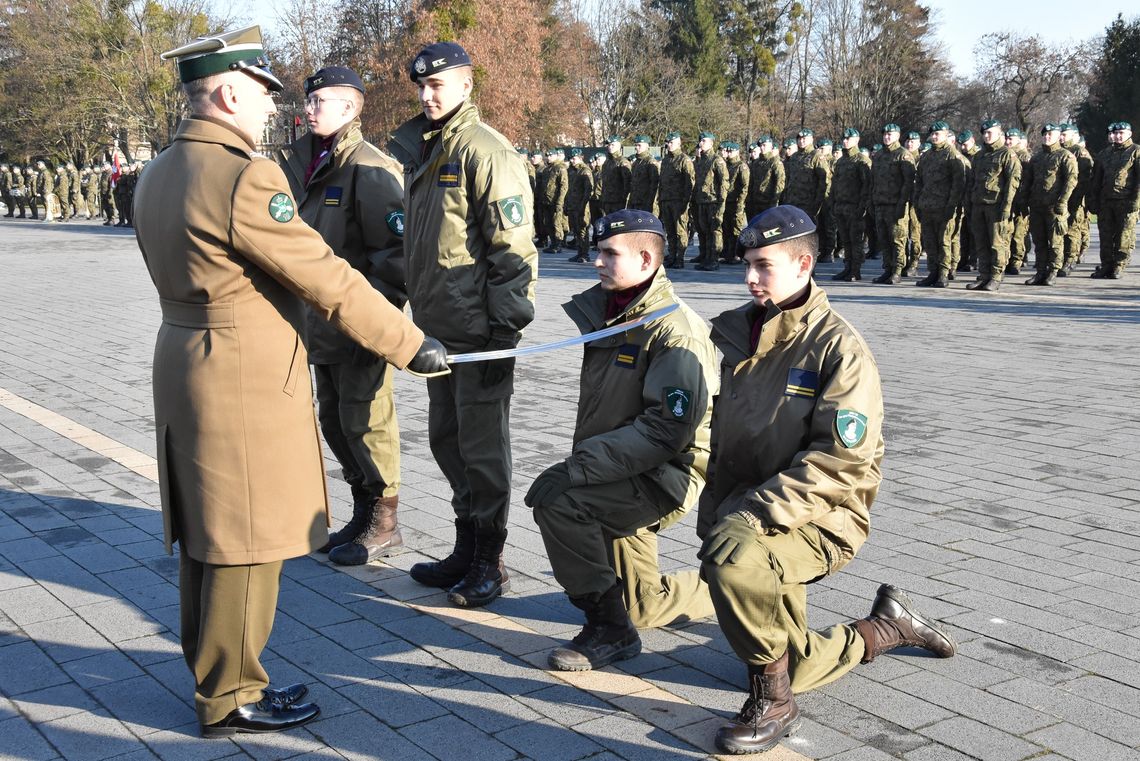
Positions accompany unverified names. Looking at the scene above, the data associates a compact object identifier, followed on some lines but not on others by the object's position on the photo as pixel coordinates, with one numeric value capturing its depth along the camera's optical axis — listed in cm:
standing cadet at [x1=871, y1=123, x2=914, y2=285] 1716
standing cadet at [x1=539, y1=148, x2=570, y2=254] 2348
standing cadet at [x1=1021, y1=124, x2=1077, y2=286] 1628
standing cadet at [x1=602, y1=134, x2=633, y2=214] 2216
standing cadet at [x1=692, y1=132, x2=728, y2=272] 2022
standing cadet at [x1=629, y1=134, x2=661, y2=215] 2159
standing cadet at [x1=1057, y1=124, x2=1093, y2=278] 1712
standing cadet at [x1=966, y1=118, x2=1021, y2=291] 1582
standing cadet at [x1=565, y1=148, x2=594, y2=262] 2253
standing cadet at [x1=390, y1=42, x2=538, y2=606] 484
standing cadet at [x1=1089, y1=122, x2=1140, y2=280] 1652
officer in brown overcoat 348
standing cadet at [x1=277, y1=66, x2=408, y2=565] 540
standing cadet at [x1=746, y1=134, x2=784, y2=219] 1989
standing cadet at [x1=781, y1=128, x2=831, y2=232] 1917
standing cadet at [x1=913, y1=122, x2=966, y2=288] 1628
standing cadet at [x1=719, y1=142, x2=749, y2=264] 2036
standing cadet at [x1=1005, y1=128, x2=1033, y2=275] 1662
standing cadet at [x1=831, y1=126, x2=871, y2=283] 1784
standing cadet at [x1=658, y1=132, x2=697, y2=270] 2069
